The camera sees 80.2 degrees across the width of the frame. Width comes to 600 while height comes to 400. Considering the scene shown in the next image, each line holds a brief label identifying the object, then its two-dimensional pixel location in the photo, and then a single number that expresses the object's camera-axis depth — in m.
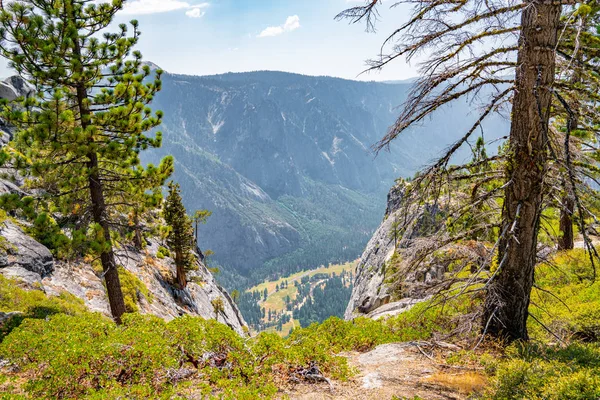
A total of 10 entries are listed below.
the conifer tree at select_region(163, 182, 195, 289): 35.94
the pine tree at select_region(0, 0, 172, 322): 12.48
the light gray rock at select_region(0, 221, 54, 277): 18.31
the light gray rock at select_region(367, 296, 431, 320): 22.93
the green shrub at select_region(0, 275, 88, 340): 14.30
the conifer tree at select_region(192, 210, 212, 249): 44.69
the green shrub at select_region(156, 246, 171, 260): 39.79
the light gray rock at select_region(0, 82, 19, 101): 66.56
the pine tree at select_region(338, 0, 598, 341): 7.16
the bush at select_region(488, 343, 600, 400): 5.20
